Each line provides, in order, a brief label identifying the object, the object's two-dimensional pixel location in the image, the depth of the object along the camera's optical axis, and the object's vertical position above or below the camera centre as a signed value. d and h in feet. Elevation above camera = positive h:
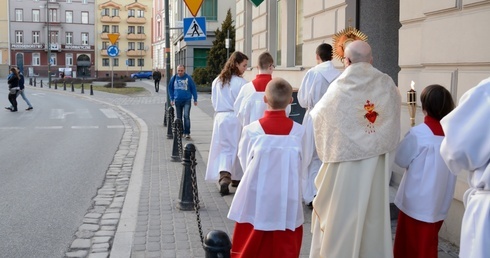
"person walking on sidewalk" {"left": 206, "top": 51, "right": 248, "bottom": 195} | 30.17 -2.01
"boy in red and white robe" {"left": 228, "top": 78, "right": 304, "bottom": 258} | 16.79 -2.78
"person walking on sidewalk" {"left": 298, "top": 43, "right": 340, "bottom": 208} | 25.20 -0.25
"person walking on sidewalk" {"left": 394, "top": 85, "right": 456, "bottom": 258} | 16.52 -2.47
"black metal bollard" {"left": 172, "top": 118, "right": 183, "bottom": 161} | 38.69 -3.77
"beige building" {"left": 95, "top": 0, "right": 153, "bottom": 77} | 338.95 +27.04
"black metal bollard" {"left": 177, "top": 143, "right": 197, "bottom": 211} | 26.50 -4.62
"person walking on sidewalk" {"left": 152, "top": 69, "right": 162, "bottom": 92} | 155.53 +1.19
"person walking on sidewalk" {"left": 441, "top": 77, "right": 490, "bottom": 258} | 10.93 -1.23
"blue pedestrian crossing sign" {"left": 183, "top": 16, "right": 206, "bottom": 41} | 57.41 +4.93
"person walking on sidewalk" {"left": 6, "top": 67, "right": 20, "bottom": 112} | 87.20 -0.57
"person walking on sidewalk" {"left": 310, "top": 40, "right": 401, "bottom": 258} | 16.10 -1.86
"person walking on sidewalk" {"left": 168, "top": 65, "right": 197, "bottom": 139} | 53.57 -0.86
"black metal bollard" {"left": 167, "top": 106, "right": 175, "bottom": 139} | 54.24 -3.48
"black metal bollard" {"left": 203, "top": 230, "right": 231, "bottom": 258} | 12.30 -3.17
